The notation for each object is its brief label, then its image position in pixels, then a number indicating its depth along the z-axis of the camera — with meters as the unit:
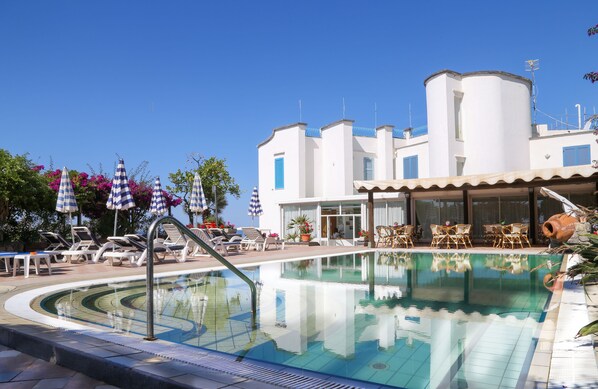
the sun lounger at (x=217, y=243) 13.64
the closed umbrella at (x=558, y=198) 10.98
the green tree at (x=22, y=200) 14.03
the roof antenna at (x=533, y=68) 28.71
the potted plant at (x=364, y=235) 19.61
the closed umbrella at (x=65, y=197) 13.28
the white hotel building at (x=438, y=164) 18.97
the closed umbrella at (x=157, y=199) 17.59
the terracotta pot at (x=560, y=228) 10.47
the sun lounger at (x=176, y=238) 13.49
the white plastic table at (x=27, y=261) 8.82
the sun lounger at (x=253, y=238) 17.64
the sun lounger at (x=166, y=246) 11.69
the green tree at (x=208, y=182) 29.62
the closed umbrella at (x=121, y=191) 13.05
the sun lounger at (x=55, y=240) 12.52
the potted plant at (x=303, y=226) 22.62
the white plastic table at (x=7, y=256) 8.81
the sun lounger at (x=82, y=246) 11.81
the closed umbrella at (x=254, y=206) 23.30
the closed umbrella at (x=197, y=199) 18.30
